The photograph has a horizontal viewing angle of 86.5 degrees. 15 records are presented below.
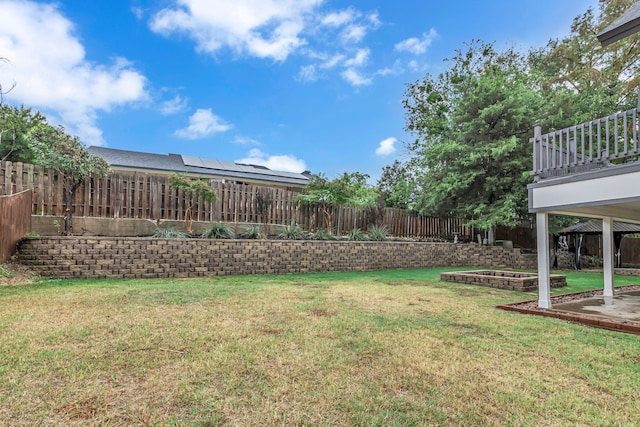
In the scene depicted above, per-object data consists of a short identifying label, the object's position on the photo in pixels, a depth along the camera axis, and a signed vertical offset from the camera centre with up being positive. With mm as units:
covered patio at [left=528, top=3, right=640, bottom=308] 4664 +649
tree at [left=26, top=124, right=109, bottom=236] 7434 +1372
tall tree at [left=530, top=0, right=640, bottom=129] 13531 +7755
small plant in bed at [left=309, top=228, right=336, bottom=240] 10453 -429
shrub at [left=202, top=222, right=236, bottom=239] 8758 -300
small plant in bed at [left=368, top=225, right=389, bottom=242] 11820 -404
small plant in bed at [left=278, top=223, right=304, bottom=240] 9977 -341
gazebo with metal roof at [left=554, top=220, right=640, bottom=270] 12750 -249
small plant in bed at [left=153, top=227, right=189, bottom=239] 8235 -342
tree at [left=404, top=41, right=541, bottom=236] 12602 +2807
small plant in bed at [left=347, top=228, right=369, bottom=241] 11258 -435
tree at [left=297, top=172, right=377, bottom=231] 11602 +991
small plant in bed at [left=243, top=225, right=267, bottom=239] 9370 -357
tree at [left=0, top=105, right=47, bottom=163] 13586 +3281
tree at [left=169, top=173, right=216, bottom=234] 9266 +843
